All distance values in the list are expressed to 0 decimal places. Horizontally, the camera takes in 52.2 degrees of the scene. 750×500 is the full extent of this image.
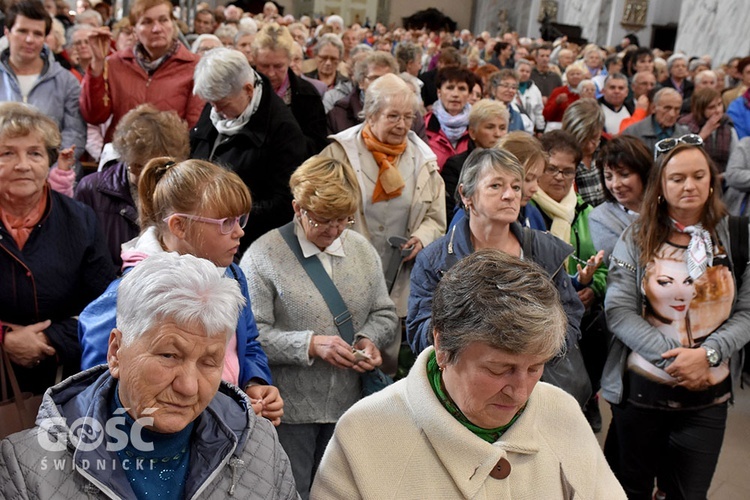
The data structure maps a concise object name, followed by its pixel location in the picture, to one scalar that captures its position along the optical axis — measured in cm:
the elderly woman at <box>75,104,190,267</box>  345
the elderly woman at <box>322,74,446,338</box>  420
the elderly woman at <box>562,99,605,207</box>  490
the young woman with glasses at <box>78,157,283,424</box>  266
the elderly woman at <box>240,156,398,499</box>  315
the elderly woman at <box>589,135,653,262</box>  407
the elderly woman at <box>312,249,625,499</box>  197
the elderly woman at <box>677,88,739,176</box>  684
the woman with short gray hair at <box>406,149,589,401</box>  319
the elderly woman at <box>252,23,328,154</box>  517
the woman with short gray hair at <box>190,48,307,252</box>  398
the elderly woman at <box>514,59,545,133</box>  856
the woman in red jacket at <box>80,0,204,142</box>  464
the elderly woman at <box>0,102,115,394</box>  280
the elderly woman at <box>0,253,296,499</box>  175
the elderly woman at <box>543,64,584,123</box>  905
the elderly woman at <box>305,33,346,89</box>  714
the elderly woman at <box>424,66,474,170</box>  542
